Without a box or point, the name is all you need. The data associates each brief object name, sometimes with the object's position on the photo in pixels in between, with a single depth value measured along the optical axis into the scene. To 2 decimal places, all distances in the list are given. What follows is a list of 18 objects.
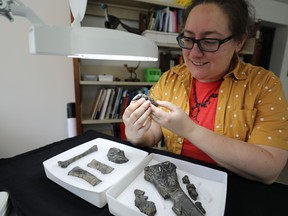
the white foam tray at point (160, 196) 0.41
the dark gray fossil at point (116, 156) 0.59
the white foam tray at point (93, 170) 0.45
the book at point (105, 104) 1.71
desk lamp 0.32
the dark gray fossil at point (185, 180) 0.53
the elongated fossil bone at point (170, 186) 0.41
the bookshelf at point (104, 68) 1.63
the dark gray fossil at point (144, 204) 0.40
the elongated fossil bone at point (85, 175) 0.48
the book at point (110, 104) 1.73
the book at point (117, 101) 1.75
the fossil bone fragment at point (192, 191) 0.46
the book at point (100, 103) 1.70
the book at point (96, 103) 1.70
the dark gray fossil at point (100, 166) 0.53
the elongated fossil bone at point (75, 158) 0.55
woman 0.61
